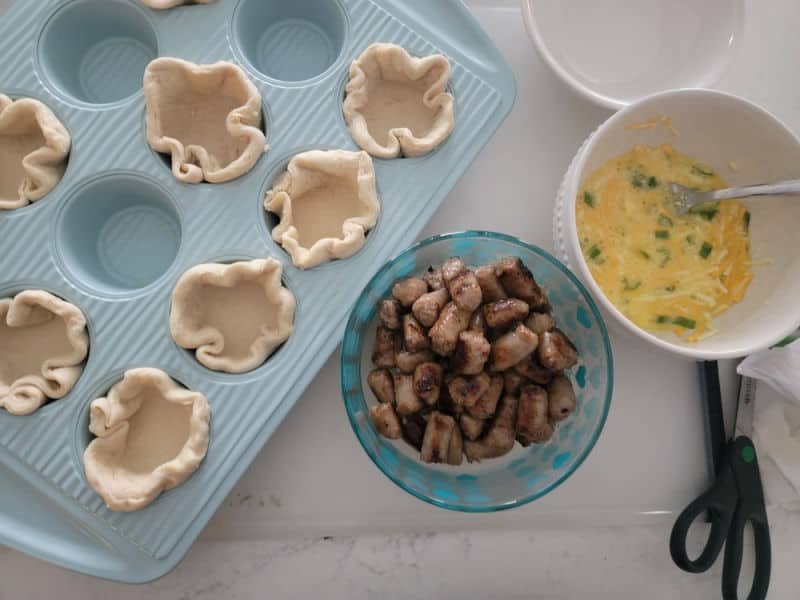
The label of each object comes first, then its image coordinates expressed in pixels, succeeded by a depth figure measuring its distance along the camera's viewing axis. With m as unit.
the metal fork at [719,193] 0.35
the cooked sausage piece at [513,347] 0.32
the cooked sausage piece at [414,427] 0.33
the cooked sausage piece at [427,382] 0.32
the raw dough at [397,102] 0.38
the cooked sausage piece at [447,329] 0.32
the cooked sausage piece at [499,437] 0.33
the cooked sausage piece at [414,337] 0.33
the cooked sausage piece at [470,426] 0.33
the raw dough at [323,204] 0.36
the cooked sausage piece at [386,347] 0.34
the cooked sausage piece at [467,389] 0.32
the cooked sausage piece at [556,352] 0.32
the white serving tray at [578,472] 0.39
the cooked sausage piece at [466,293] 0.32
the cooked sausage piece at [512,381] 0.34
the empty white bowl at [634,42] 0.41
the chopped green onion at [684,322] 0.37
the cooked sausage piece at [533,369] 0.34
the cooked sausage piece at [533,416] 0.32
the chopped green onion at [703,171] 0.39
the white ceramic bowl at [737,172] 0.35
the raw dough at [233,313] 0.36
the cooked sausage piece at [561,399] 0.33
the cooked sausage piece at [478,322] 0.34
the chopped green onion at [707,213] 0.38
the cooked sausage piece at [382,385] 0.34
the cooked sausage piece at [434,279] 0.34
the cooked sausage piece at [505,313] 0.33
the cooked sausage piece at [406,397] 0.32
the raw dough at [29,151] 0.37
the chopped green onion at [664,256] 0.37
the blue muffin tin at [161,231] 0.35
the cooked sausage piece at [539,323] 0.34
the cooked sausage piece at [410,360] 0.33
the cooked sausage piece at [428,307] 0.33
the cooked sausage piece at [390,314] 0.34
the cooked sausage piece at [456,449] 0.33
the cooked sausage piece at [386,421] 0.33
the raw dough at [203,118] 0.37
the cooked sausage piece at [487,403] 0.33
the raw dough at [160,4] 0.38
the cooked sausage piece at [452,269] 0.34
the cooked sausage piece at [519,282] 0.33
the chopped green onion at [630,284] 0.37
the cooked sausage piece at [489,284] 0.34
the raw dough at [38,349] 0.35
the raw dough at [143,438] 0.34
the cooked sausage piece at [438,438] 0.32
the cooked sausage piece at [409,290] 0.34
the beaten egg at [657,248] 0.37
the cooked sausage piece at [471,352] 0.32
